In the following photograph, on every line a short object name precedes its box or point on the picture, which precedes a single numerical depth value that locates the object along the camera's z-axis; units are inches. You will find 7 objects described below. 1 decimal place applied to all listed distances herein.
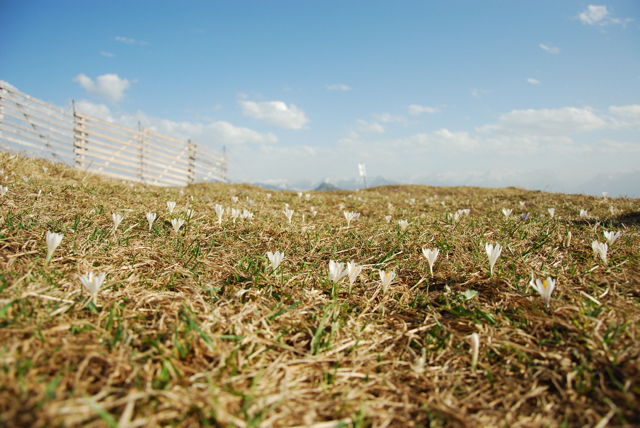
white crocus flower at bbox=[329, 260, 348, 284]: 78.1
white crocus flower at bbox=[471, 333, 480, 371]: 57.4
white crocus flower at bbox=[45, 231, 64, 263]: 75.3
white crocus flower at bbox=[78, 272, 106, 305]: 63.2
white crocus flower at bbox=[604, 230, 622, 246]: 98.2
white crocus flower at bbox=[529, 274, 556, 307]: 67.2
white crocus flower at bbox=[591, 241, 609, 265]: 88.1
